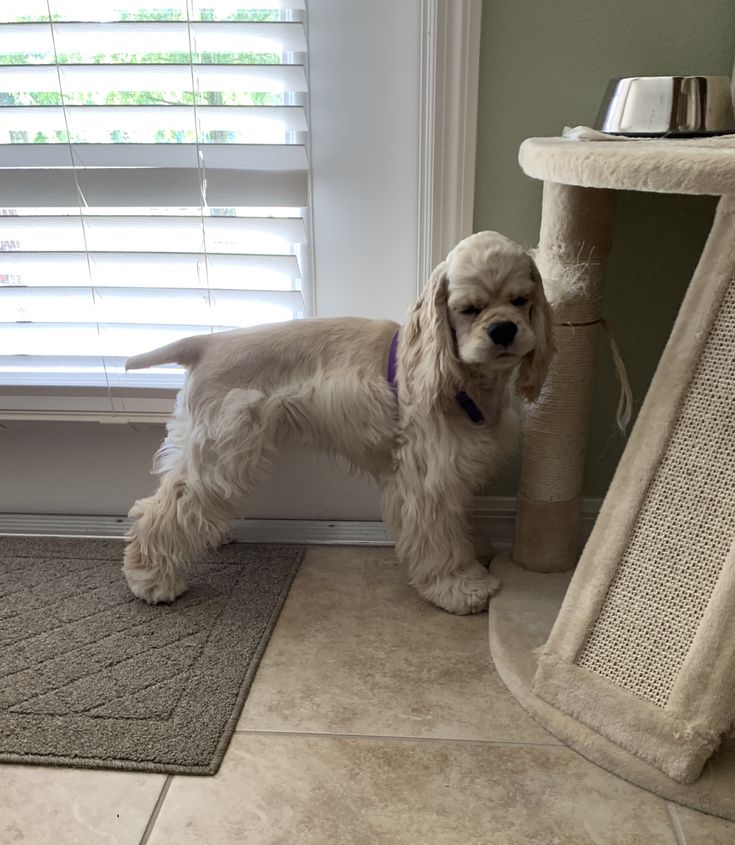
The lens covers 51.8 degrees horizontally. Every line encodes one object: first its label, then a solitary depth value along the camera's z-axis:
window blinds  1.59
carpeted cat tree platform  1.11
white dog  1.37
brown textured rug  1.25
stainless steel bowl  1.33
